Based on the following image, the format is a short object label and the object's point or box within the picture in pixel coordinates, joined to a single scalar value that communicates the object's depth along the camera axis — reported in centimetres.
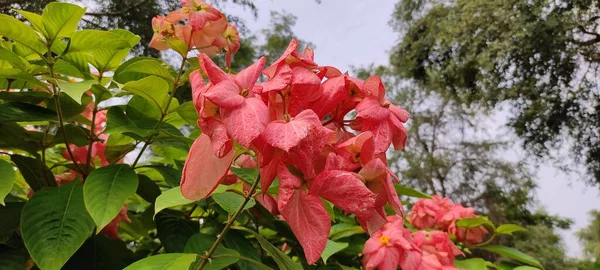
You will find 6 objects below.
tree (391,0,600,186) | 664
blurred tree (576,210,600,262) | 1373
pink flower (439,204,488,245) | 104
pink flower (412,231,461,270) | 79
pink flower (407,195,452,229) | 113
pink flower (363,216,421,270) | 70
